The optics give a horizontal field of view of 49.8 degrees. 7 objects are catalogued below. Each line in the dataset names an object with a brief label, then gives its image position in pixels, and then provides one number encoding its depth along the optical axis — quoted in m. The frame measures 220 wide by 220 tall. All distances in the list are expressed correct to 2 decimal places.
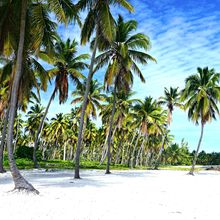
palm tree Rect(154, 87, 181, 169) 34.07
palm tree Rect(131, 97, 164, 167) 34.70
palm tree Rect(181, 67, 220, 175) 24.66
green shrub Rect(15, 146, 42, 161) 28.89
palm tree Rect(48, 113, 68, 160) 43.97
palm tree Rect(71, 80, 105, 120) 30.34
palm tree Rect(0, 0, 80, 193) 8.35
